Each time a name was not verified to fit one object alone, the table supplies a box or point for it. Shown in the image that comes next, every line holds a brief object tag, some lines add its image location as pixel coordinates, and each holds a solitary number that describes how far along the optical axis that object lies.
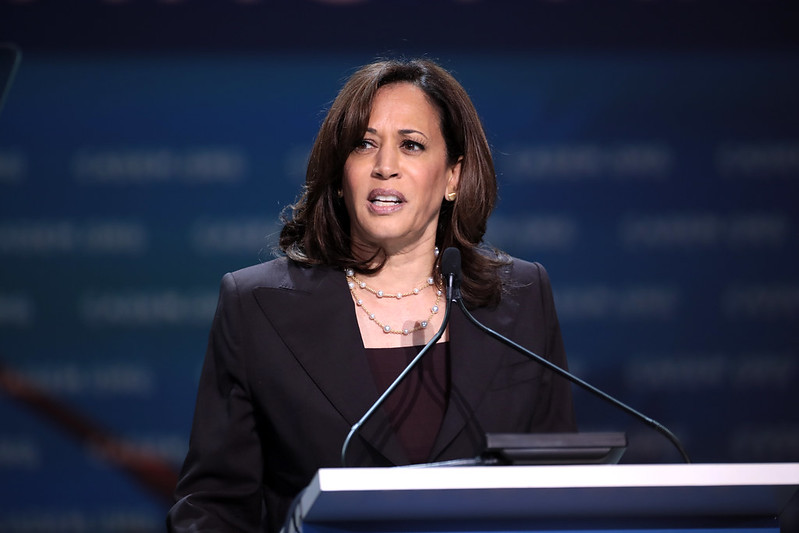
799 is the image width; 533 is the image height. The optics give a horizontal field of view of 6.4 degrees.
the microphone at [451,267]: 7.31
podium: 6.94
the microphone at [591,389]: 7.20
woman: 7.38
